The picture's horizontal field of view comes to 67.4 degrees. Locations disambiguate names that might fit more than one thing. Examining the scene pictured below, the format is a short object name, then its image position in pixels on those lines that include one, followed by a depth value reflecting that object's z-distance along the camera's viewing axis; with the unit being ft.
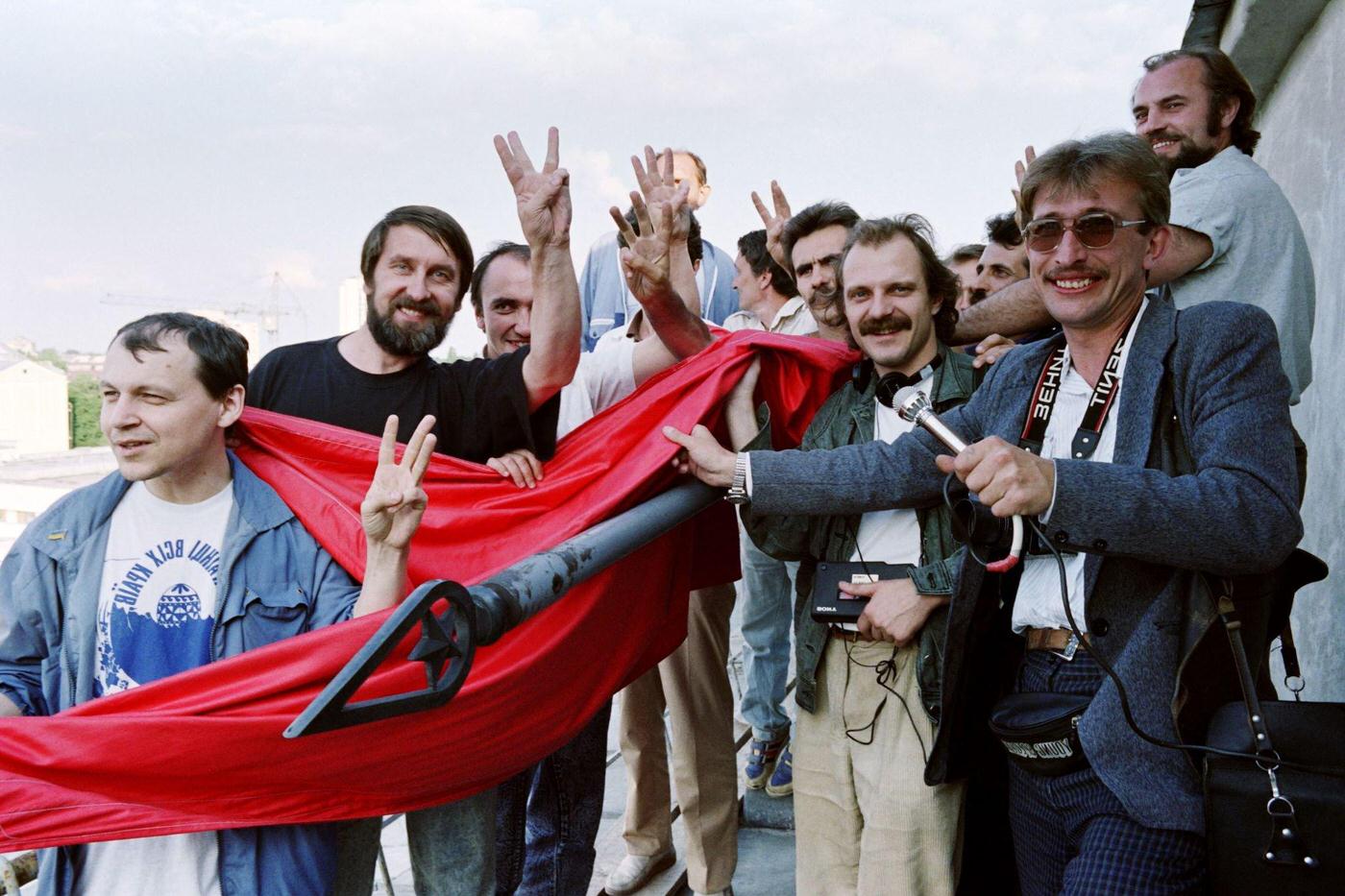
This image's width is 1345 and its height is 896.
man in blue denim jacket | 6.67
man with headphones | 7.80
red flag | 6.01
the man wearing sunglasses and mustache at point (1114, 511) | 5.58
